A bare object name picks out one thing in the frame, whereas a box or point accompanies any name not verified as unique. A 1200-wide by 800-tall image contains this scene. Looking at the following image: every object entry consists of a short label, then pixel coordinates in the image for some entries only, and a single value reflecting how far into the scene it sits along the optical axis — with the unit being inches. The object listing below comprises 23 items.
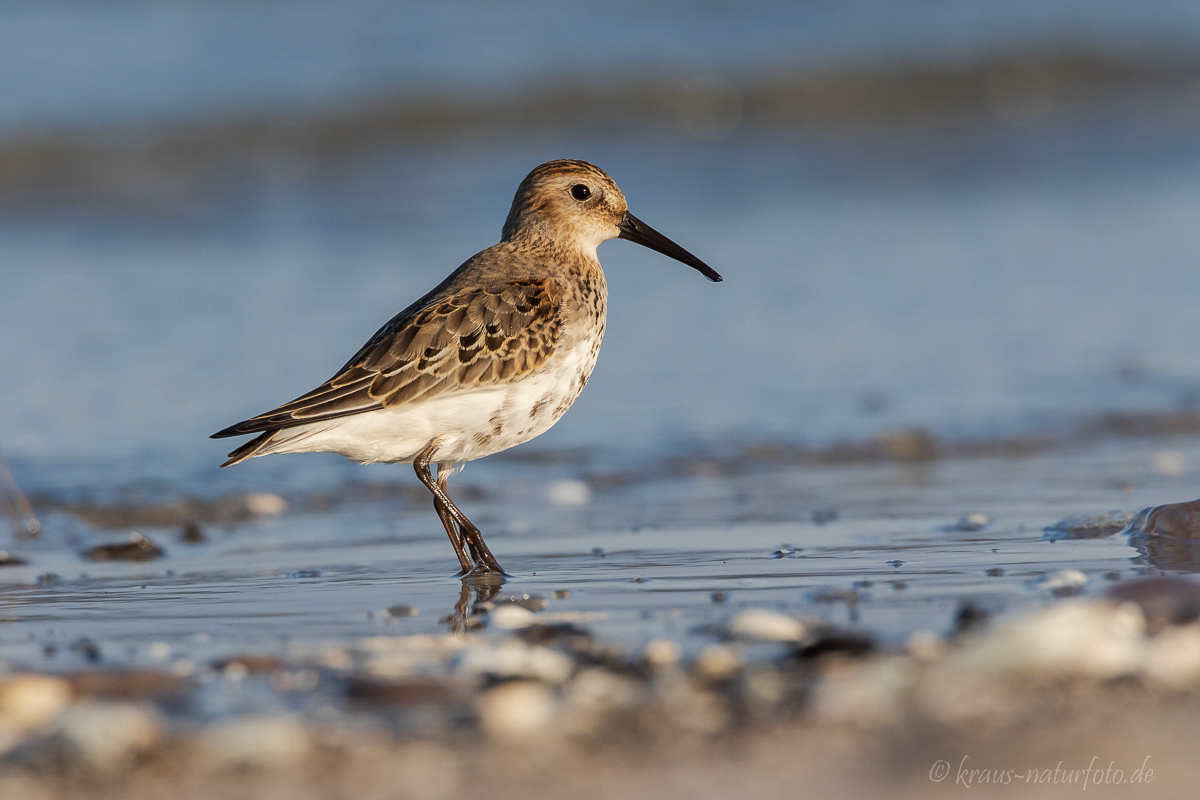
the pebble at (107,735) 215.2
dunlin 361.1
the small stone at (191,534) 434.9
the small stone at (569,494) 473.7
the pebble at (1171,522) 362.3
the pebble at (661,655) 262.5
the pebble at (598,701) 226.8
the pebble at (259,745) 212.8
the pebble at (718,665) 249.8
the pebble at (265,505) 466.6
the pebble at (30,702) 236.4
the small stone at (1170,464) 469.6
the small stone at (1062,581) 315.0
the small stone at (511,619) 306.7
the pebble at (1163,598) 269.0
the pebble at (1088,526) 384.8
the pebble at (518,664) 253.3
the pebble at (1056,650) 231.5
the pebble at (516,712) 224.1
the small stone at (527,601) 333.4
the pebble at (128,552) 409.7
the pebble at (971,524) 403.9
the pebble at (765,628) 273.0
